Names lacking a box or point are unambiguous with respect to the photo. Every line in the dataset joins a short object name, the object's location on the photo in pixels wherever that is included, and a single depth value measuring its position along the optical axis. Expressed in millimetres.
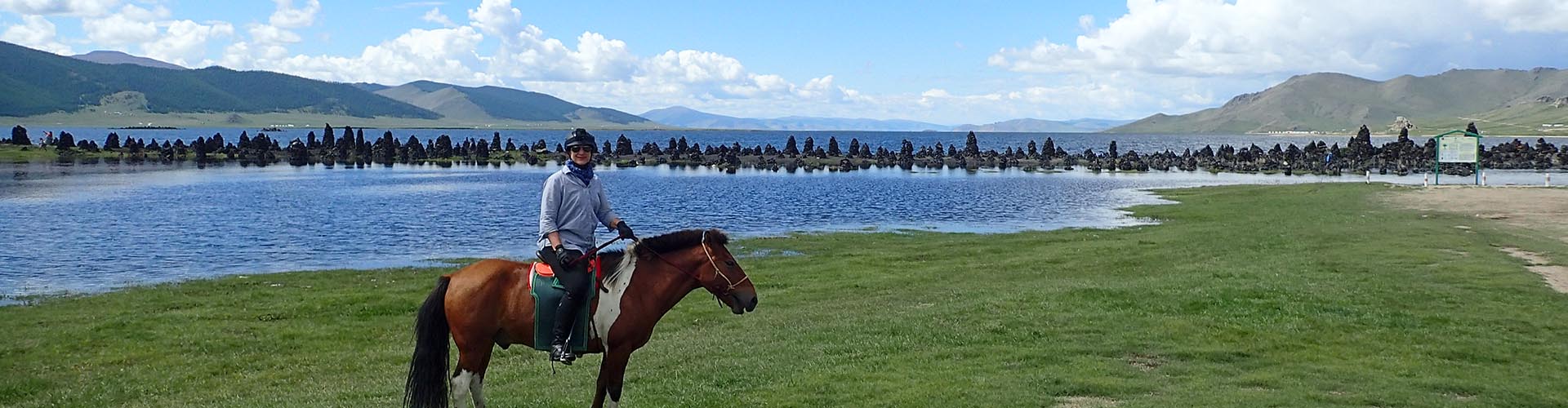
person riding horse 10312
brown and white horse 10602
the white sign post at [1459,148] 62469
